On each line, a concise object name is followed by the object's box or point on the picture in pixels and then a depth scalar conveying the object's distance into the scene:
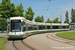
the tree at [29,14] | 21.17
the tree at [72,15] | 44.48
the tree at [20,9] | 20.14
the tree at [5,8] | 16.41
